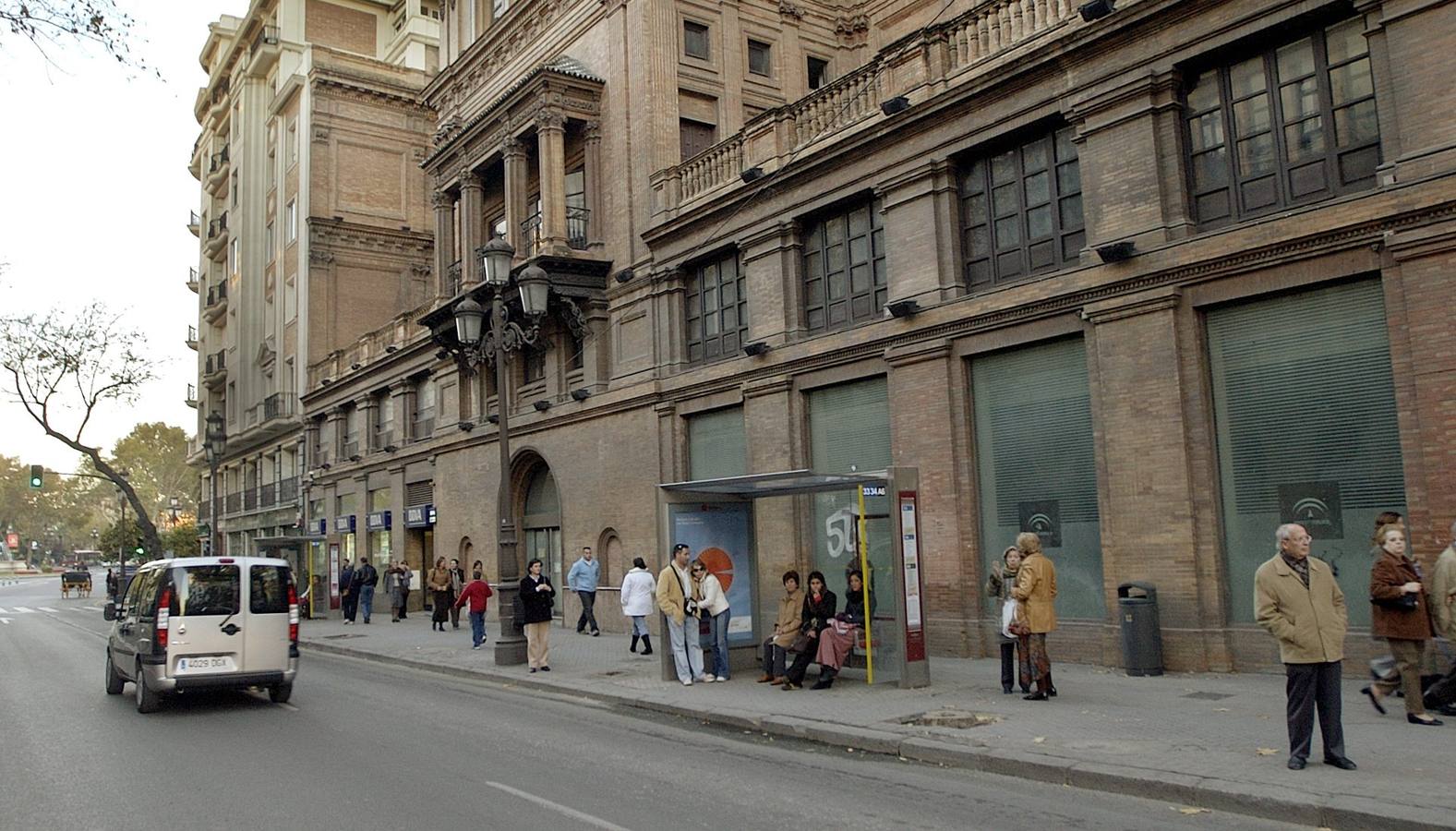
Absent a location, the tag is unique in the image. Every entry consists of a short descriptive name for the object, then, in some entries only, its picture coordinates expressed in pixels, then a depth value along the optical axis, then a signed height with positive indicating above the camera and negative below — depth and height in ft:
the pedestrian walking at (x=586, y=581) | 72.33 -2.15
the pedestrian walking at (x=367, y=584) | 95.14 -2.24
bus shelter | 41.60 -0.07
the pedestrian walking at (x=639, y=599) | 58.70 -2.86
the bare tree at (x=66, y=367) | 146.82 +28.07
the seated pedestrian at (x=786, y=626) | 43.70 -3.48
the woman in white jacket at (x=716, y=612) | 46.24 -2.98
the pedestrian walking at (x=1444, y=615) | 29.71 -2.85
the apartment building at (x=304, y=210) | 138.21 +47.35
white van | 40.47 -2.48
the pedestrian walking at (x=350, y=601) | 95.14 -3.75
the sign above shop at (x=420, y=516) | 104.31 +3.78
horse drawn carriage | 191.14 -2.21
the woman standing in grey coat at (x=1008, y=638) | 37.88 -3.83
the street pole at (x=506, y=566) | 55.83 -0.76
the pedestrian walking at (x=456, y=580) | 91.68 -2.23
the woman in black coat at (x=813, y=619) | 42.78 -3.19
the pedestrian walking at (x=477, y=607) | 67.41 -3.33
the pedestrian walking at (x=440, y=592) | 82.17 -2.82
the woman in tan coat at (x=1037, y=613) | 37.09 -2.87
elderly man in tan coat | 24.45 -2.62
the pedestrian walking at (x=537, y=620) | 52.54 -3.41
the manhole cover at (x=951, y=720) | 33.35 -5.85
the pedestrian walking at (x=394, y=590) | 95.71 -2.99
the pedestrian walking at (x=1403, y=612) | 29.43 -2.69
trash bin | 42.16 -4.35
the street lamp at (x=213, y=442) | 123.65 +14.49
